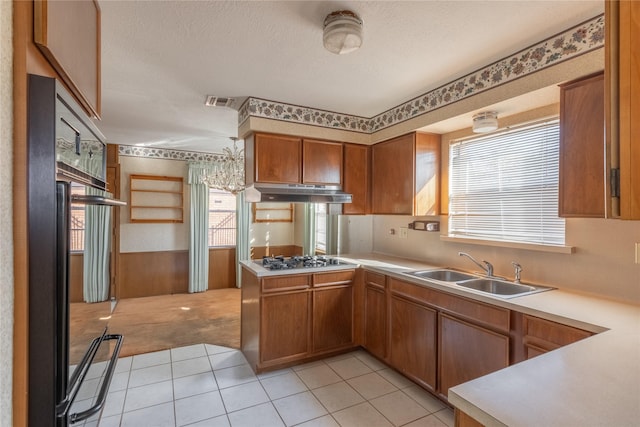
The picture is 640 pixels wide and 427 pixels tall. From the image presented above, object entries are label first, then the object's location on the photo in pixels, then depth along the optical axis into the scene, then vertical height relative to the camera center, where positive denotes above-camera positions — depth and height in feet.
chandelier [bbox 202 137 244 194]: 14.38 +1.77
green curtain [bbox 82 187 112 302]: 4.01 -0.11
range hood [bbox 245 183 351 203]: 9.53 +0.65
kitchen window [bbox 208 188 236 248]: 19.50 -0.33
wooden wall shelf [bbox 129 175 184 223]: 17.26 +0.83
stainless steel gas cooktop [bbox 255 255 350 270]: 9.70 -1.58
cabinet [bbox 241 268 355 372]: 9.03 -3.11
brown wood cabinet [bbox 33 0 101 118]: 2.46 +1.61
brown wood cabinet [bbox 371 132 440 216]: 9.89 +1.27
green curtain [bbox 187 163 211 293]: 18.07 -0.83
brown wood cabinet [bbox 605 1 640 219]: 2.27 +0.85
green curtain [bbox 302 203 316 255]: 17.49 -0.89
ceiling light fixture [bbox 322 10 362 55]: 5.40 +3.19
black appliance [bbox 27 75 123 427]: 2.35 -0.32
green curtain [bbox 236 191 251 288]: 19.24 -0.93
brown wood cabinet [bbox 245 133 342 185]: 9.73 +1.75
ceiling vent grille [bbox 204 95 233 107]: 9.52 +3.46
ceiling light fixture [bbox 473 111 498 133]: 7.95 +2.36
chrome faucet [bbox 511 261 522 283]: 7.65 -1.35
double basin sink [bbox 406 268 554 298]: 7.41 -1.75
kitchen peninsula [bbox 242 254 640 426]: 2.86 -1.73
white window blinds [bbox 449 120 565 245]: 7.45 +0.74
